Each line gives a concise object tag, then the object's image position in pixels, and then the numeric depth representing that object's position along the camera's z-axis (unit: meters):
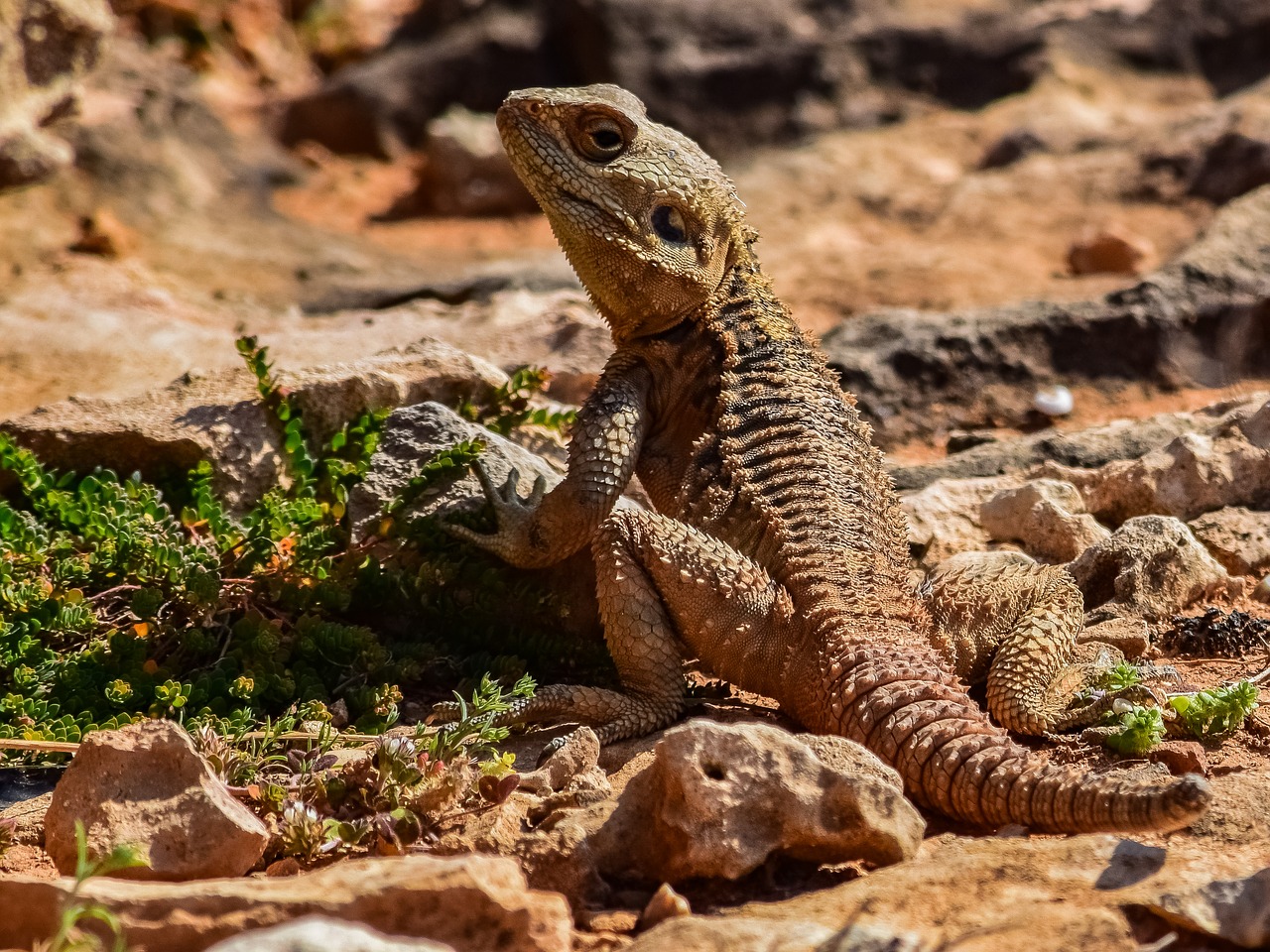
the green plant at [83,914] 5.54
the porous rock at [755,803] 6.91
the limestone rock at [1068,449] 14.31
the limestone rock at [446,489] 11.15
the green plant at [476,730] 8.19
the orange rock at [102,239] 21.56
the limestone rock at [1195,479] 12.87
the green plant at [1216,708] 8.64
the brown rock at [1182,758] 8.36
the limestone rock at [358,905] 5.88
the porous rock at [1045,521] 12.39
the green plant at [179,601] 9.53
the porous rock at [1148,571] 11.17
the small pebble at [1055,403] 16.42
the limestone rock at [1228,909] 6.05
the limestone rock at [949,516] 12.62
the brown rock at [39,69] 18.50
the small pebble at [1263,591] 11.68
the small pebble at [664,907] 6.68
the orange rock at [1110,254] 21.59
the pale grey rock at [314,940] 5.15
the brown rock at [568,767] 8.23
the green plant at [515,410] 12.75
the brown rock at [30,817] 8.19
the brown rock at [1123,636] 10.57
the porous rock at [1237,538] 12.20
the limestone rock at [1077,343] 16.81
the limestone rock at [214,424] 11.79
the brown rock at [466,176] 30.16
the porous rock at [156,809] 7.37
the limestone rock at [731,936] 5.86
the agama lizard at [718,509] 8.03
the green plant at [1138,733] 8.45
